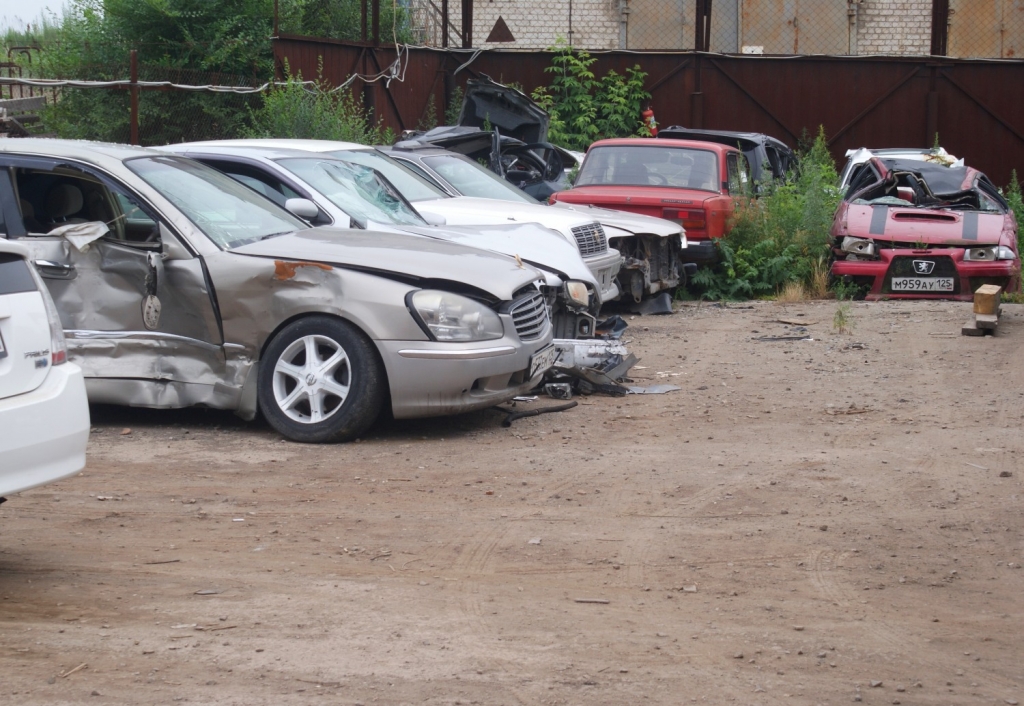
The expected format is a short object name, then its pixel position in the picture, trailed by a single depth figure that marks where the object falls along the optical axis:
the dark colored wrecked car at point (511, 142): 15.54
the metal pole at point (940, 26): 22.22
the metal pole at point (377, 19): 19.25
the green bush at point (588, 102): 22.55
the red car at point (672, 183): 12.71
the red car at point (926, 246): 12.35
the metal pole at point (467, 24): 23.34
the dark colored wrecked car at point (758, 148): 16.86
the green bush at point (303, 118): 14.42
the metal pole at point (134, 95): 12.41
